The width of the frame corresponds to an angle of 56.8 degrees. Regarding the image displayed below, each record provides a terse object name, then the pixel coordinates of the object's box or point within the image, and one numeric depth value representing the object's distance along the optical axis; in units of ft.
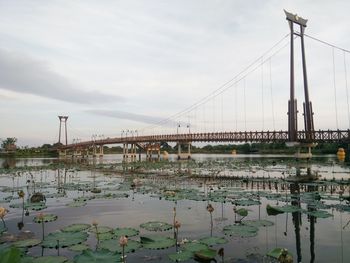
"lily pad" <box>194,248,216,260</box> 22.84
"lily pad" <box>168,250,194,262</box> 23.45
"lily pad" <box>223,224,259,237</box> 30.81
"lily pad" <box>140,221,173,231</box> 33.45
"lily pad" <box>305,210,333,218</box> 37.14
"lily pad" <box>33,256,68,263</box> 22.06
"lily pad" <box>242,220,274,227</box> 34.19
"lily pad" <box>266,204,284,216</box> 39.21
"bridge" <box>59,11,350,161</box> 178.35
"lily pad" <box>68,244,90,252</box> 25.88
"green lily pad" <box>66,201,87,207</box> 49.68
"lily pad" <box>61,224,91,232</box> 32.65
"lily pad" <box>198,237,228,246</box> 27.30
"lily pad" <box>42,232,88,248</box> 27.45
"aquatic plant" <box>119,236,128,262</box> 19.22
